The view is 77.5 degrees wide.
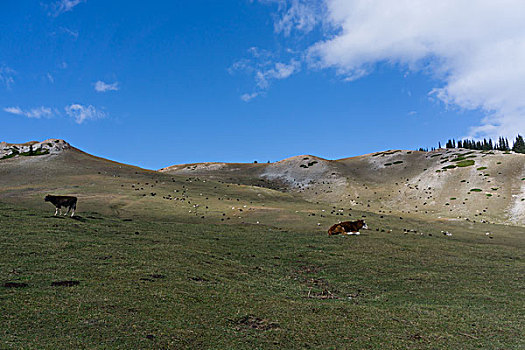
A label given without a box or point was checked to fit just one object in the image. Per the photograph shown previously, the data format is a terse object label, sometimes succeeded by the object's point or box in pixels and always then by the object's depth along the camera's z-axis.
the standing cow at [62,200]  30.47
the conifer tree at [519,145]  171.43
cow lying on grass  31.38
